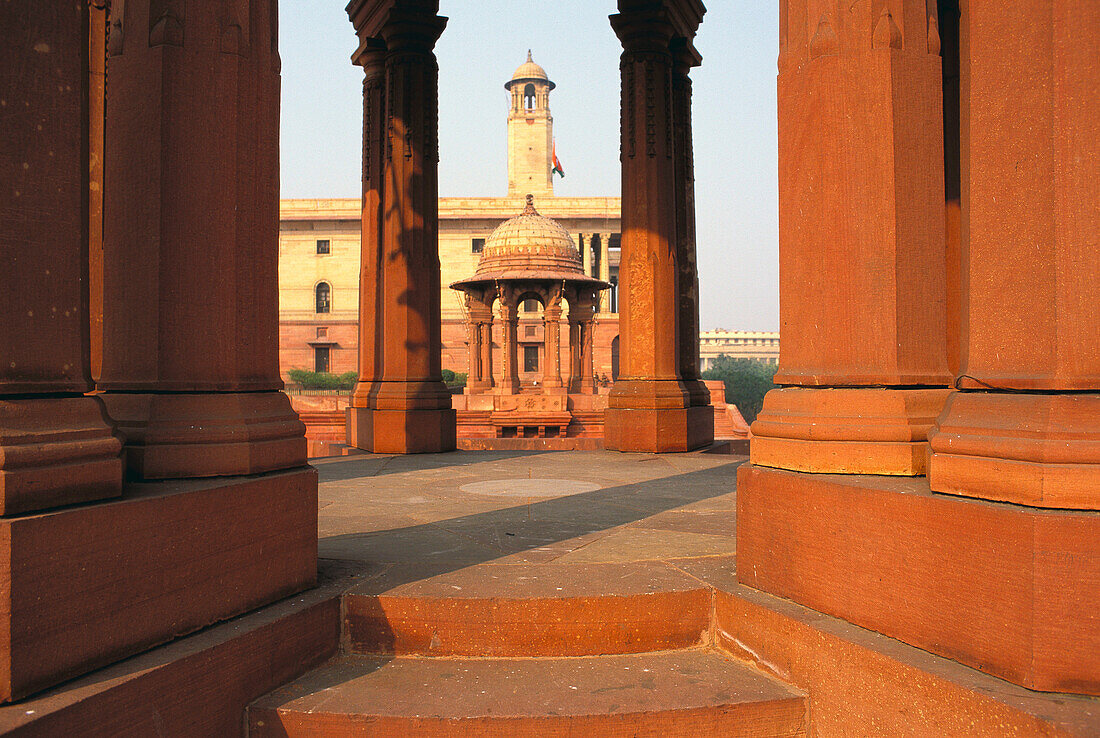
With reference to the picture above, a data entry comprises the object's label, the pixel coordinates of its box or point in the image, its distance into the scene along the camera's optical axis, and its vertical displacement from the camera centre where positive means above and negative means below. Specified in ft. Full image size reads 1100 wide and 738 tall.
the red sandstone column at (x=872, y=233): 11.67 +2.12
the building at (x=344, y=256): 198.08 +30.51
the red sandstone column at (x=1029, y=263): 8.66 +1.29
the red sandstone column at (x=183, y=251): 11.57 +1.87
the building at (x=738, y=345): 600.80 +23.58
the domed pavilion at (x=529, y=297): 89.86 +8.46
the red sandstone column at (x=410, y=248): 33.88 +5.59
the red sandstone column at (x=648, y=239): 33.99 +5.92
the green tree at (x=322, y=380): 171.63 -0.91
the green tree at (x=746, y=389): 177.68 -3.43
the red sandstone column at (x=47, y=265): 8.95 +1.32
